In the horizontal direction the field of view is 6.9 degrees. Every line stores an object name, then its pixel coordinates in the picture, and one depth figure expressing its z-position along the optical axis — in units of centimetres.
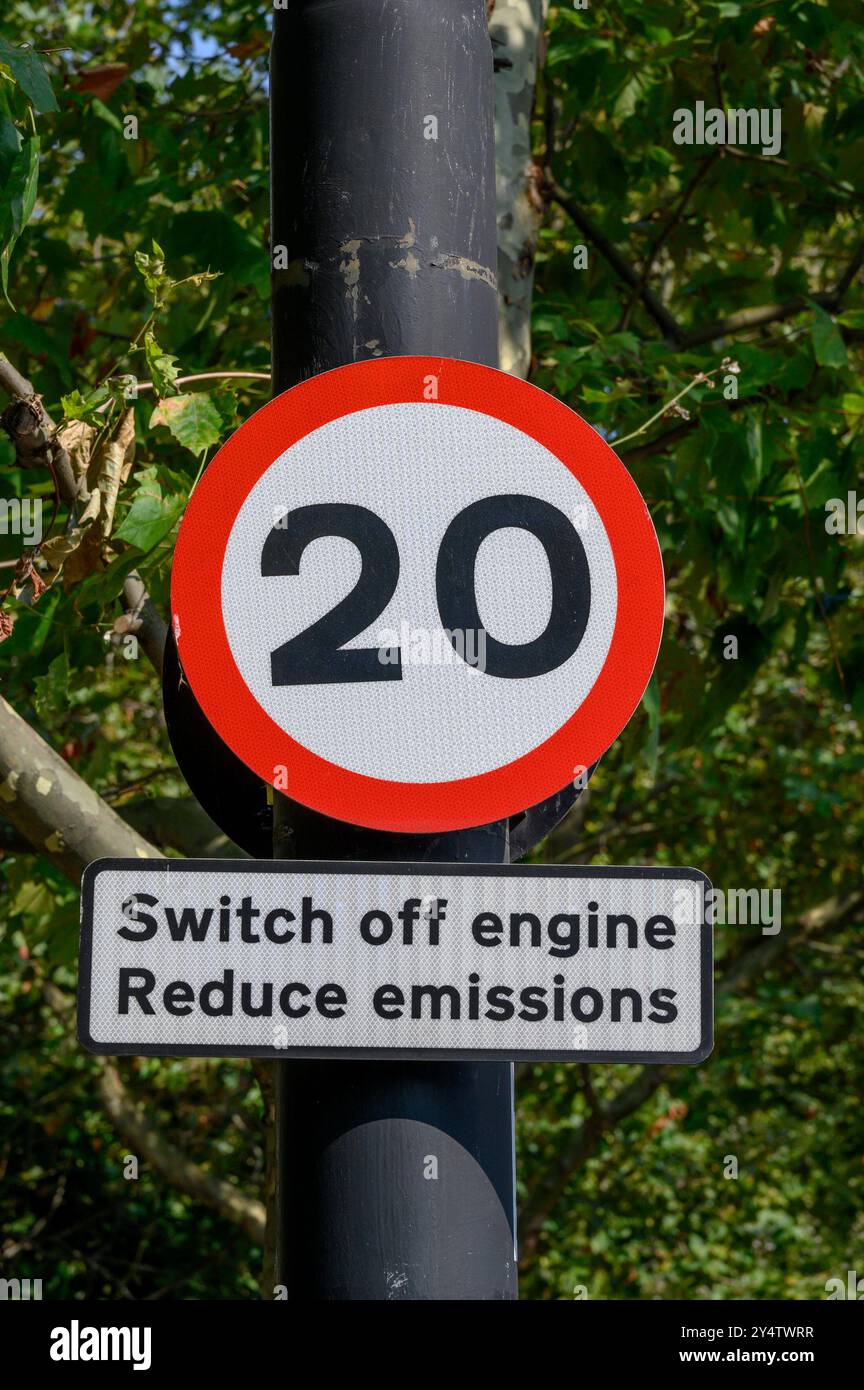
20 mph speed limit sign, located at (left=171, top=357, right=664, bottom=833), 425
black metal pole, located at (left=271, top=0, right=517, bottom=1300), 419
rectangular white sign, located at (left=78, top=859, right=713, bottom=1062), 421
